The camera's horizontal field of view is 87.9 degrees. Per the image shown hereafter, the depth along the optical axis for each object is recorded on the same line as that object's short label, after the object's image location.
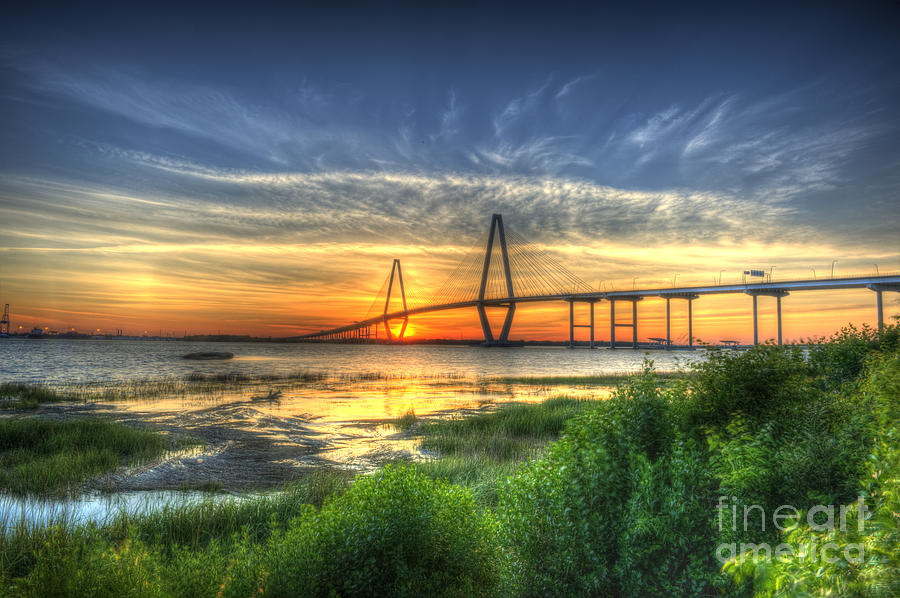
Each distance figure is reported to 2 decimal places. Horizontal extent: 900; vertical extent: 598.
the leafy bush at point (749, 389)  6.19
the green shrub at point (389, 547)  4.36
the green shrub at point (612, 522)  5.02
